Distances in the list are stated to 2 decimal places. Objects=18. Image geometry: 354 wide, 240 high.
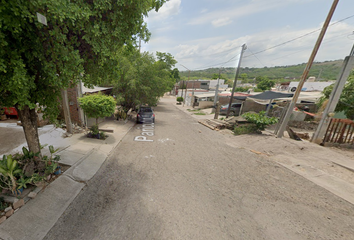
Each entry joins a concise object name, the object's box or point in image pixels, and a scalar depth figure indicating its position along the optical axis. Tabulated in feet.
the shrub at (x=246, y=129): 33.58
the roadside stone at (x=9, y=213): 9.74
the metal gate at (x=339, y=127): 25.02
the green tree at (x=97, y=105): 24.21
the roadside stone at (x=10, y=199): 10.43
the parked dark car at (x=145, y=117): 40.78
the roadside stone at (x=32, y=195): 11.26
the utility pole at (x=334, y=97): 23.11
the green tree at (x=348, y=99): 30.86
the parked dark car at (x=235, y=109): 58.29
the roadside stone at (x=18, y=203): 10.28
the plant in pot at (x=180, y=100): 107.82
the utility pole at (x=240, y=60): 41.50
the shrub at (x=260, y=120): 31.60
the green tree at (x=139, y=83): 41.67
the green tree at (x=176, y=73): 197.41
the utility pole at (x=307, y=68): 22.48
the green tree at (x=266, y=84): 176.14
